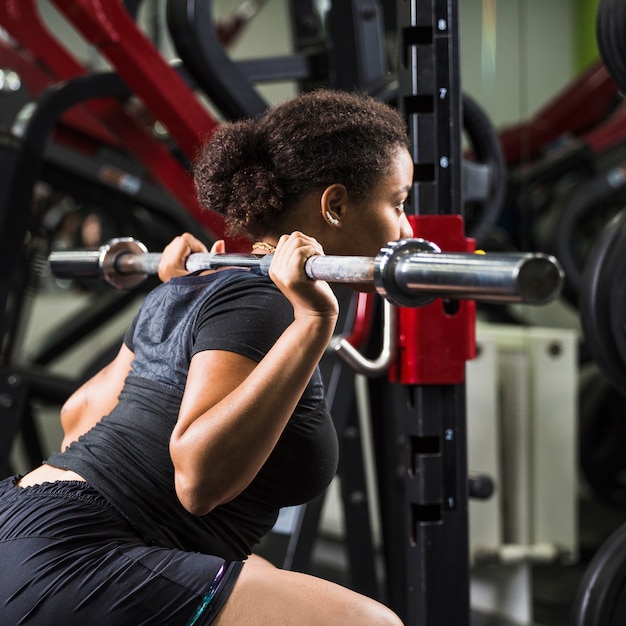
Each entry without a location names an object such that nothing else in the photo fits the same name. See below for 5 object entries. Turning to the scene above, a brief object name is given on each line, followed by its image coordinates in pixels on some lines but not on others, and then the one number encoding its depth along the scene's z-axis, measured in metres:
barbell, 1.72
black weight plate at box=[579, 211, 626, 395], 2.63
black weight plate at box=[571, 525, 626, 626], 2.62
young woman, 1.92
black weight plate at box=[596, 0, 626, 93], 2.56
